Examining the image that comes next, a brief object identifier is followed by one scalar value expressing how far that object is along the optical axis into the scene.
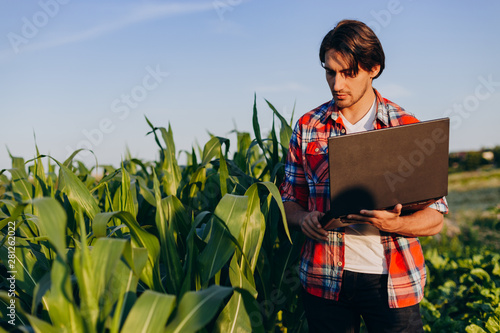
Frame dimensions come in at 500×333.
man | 1.39
